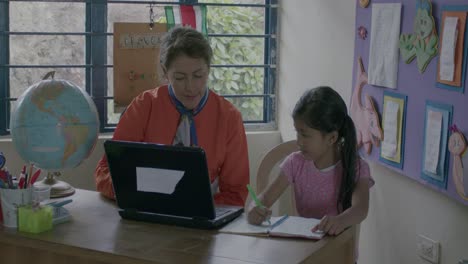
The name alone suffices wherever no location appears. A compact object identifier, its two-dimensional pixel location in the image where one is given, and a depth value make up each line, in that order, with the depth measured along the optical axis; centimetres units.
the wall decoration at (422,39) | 244
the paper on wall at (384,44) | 270
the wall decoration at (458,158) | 228
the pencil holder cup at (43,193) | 231
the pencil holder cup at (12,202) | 210
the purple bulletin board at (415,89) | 231
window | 341
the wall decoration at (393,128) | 268
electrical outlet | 253
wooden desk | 183
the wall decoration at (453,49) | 227
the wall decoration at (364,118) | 288
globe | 247
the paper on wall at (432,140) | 242
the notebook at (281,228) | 198
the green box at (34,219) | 205
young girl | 225
